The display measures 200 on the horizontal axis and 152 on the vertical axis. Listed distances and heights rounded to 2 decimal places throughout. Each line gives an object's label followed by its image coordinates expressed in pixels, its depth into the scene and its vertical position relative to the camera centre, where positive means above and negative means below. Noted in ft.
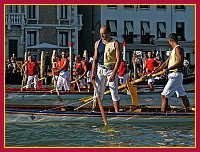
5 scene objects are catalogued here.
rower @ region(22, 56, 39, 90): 74.64 +1.05
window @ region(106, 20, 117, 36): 173.17 +16.13
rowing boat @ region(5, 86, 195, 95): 67.62 -1.44
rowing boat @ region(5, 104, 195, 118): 39.73 -2.27
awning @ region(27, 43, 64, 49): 136.98 +7.80
